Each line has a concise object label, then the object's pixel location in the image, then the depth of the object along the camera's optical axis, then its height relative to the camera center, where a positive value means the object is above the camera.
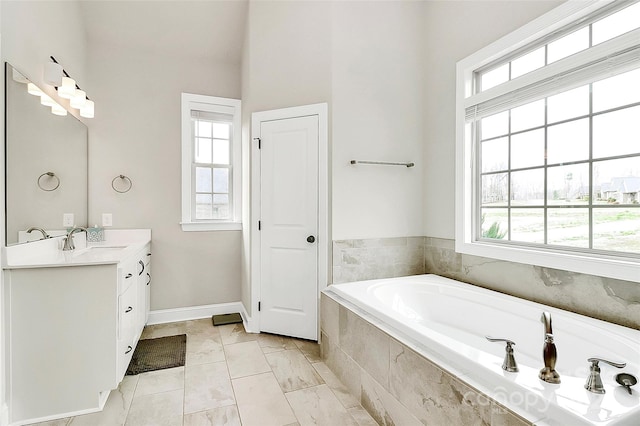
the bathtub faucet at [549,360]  1.14 -0.54
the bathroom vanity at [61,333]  1.79 -0.71
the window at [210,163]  3.44 +0.53
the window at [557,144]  1.73 +0.45
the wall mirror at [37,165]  1.85 +0.32
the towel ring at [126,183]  3.19 +0.27
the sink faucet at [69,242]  2.45 -0.24
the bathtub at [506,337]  1.03 -0.62
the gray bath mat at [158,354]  2.40 -1.16
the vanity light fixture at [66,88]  2.24 +0.92
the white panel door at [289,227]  2.81 -0.14
